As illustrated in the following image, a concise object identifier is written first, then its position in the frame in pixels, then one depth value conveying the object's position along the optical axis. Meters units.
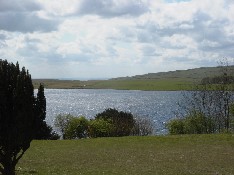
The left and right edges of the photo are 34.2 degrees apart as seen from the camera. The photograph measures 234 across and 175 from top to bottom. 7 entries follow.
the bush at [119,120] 53.83
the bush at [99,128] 49.62
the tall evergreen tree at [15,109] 13.27
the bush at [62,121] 54.87
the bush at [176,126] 52.41
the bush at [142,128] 54.97
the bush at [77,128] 50.03
